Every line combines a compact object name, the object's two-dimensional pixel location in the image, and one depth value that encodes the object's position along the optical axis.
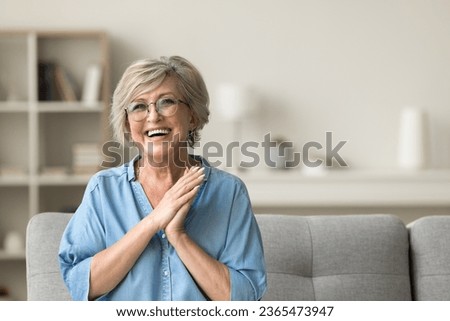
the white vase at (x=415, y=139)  10.86
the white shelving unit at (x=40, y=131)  10.89
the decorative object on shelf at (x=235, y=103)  10.76
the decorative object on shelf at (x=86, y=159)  10.55
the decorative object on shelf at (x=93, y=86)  10.56
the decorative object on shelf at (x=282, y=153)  10.95
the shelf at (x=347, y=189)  10.37
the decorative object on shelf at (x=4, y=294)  10.73
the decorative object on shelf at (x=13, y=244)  10.52
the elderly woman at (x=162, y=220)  3.37
